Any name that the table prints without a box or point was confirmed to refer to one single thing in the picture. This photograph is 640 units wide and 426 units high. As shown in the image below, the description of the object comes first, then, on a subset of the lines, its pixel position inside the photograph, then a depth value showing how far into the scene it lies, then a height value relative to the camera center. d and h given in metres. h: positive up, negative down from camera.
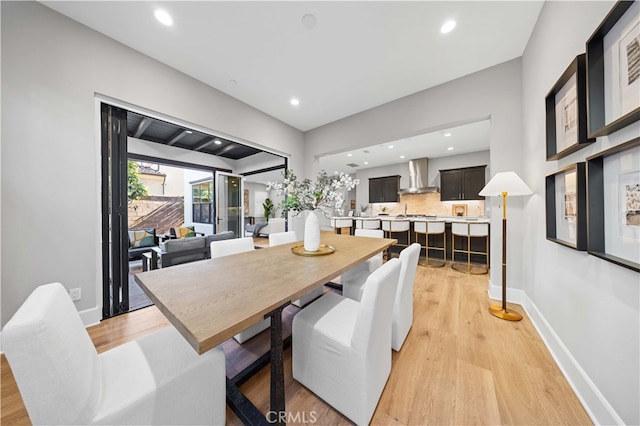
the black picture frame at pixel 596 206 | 1.08 +0.01
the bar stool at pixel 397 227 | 4.73 -0.35
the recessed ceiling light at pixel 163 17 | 1.84 +1.79
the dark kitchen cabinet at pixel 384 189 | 6.95 +0.78
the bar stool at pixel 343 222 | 6.03 -0.28
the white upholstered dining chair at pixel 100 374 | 0.62 -0.66
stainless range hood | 6.20 +1.08
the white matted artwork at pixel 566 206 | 1.34 +0.02
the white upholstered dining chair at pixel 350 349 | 1.02 -0.75
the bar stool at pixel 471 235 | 3.73 -0.44
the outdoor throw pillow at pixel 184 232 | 5.04 -0.44
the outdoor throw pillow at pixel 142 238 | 4.71 -0.53
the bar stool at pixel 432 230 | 4.21 -0.40
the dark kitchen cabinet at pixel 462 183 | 5.57 +0.76
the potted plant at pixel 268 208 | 8.05 +0.21
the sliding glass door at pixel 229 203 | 5.60 +0.30
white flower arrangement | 1.85 +0.20
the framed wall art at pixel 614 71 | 0.90 +0.66
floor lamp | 2.01 +0.18
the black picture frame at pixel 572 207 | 1.24 +0.01
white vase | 1.84 -0.20
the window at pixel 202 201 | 6.06 +0.40
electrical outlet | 1.91 -0.71
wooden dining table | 0.75 -0.38
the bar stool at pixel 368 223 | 5.25 -0.28
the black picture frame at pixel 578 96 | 1.23 +0.68
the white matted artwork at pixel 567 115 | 1.33 +0.65
